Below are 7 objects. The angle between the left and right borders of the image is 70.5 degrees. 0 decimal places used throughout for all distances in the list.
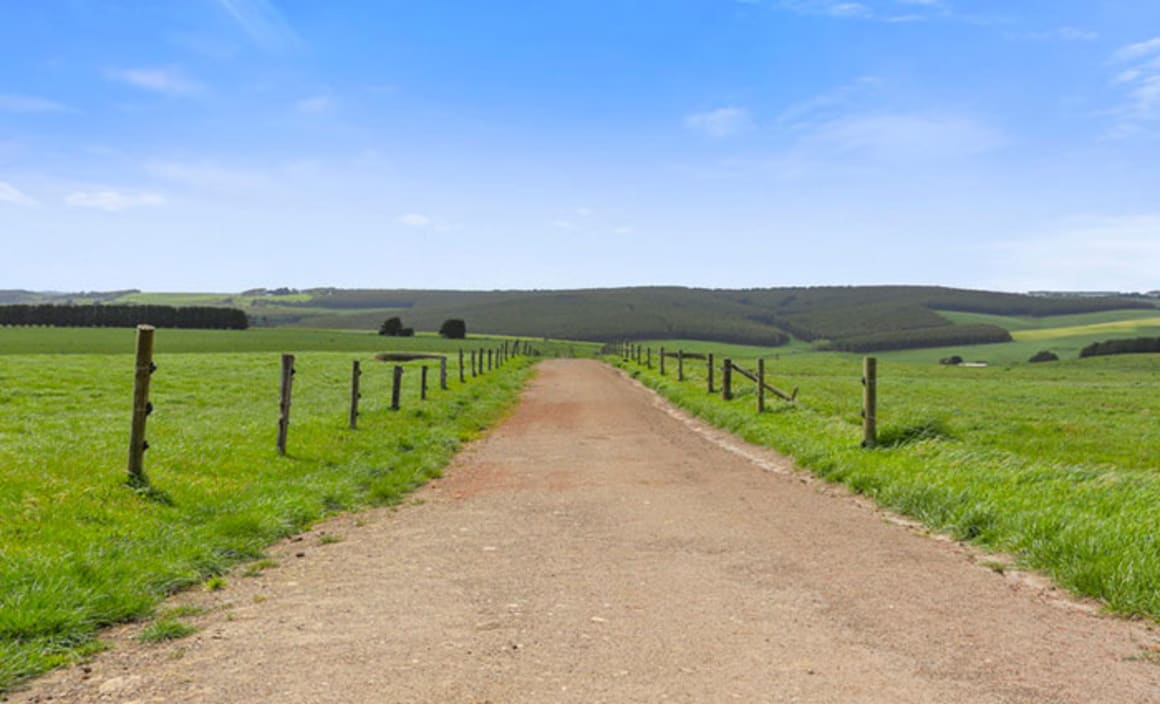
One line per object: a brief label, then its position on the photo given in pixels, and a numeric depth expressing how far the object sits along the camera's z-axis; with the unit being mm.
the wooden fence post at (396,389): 21312
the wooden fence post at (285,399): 14047
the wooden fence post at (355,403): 17719
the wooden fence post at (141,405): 10461
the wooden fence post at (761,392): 21867
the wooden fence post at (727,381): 25844
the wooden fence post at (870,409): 15102
